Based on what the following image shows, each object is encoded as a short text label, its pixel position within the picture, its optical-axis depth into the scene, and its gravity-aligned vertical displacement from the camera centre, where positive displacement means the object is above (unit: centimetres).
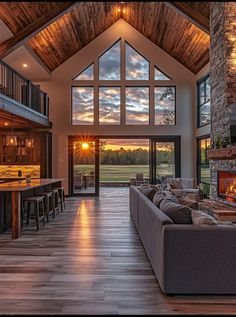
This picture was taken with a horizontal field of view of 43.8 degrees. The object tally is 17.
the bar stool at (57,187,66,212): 856 -94
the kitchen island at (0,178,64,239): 543 -81
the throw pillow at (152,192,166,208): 416 -50
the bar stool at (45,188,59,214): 821 -99
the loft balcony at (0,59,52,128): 751 +212
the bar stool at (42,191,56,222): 688 -94
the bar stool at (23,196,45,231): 597 -81
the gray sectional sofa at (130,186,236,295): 291 -94
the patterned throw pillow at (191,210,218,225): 305 -58
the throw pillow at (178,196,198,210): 444 -60
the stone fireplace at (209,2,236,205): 704 +208
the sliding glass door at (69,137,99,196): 1212 +13
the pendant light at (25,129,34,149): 807 +61
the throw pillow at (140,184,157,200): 507 -49
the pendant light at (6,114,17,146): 708 +59
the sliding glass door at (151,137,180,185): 1230 +28
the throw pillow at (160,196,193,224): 324 -55
